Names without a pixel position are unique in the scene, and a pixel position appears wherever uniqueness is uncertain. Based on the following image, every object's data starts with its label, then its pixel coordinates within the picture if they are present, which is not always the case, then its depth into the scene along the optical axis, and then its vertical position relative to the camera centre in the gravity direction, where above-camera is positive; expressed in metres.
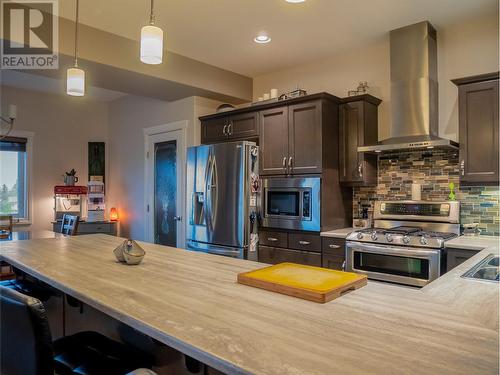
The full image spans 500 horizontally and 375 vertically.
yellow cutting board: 1.21 -0.31
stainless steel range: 2.73 -0.38
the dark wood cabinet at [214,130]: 4.23 +0.72
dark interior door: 4.77 -0.01
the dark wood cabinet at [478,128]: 2.78 +0.48
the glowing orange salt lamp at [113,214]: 5.98 -0.34
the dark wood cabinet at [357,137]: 3.48 +0.51
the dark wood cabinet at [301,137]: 3.44 +0.53
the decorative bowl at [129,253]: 1.77 -0.29
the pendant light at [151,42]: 1.78 +0.71
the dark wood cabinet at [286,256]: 3.39 -0.60
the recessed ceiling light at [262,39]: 3.44 +1.42
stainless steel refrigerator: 3.69 -0.07
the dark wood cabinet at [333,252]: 3.24 -0.52
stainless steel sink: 1.68 -0.38
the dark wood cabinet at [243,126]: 3.96 +0.72
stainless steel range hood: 3.19 +0.89
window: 5.31 +0.21
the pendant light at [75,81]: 2.23 +0.66
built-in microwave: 3.41 -0.10
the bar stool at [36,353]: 0.97 -0.43
